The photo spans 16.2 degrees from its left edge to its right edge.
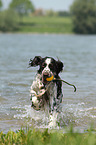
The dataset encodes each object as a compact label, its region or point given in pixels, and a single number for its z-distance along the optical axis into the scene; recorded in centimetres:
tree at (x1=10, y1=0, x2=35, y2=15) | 13612
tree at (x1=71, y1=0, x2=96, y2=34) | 9056
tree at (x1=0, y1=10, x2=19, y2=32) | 9844
